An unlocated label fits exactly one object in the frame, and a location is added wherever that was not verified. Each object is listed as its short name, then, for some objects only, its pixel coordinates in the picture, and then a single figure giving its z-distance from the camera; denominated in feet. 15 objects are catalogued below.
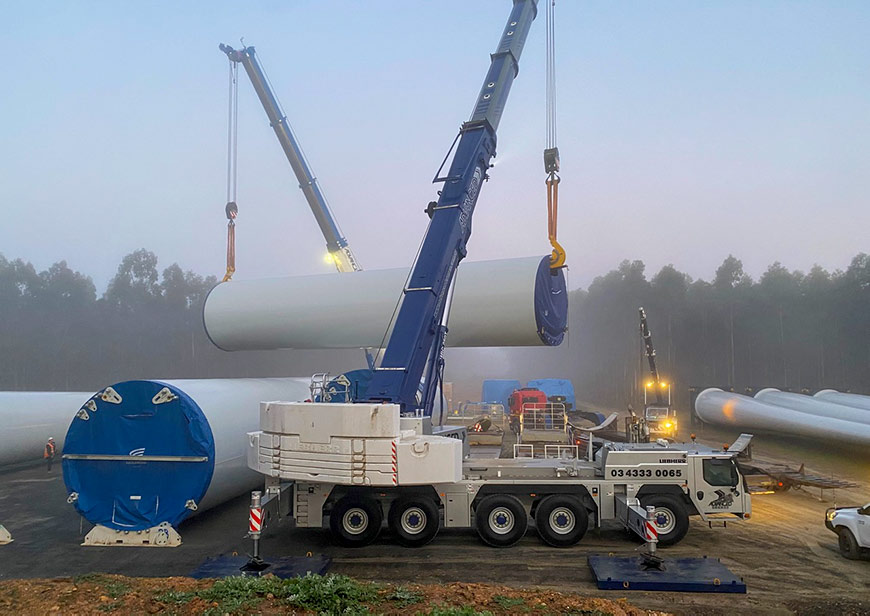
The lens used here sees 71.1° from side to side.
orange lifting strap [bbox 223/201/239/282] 76.11
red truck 100.81
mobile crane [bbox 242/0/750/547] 35.55
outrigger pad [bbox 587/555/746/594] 28.02
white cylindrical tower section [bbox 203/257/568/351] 51.72
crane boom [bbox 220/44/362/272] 83.87
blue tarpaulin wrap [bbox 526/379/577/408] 137.28
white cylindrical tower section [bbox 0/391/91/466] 63.26
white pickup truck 32.71
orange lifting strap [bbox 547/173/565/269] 48.19
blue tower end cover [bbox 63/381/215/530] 37.78
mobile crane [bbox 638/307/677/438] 90.79
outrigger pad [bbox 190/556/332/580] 29.73
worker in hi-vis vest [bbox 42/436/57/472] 65.92
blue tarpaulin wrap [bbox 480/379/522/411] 146.51
